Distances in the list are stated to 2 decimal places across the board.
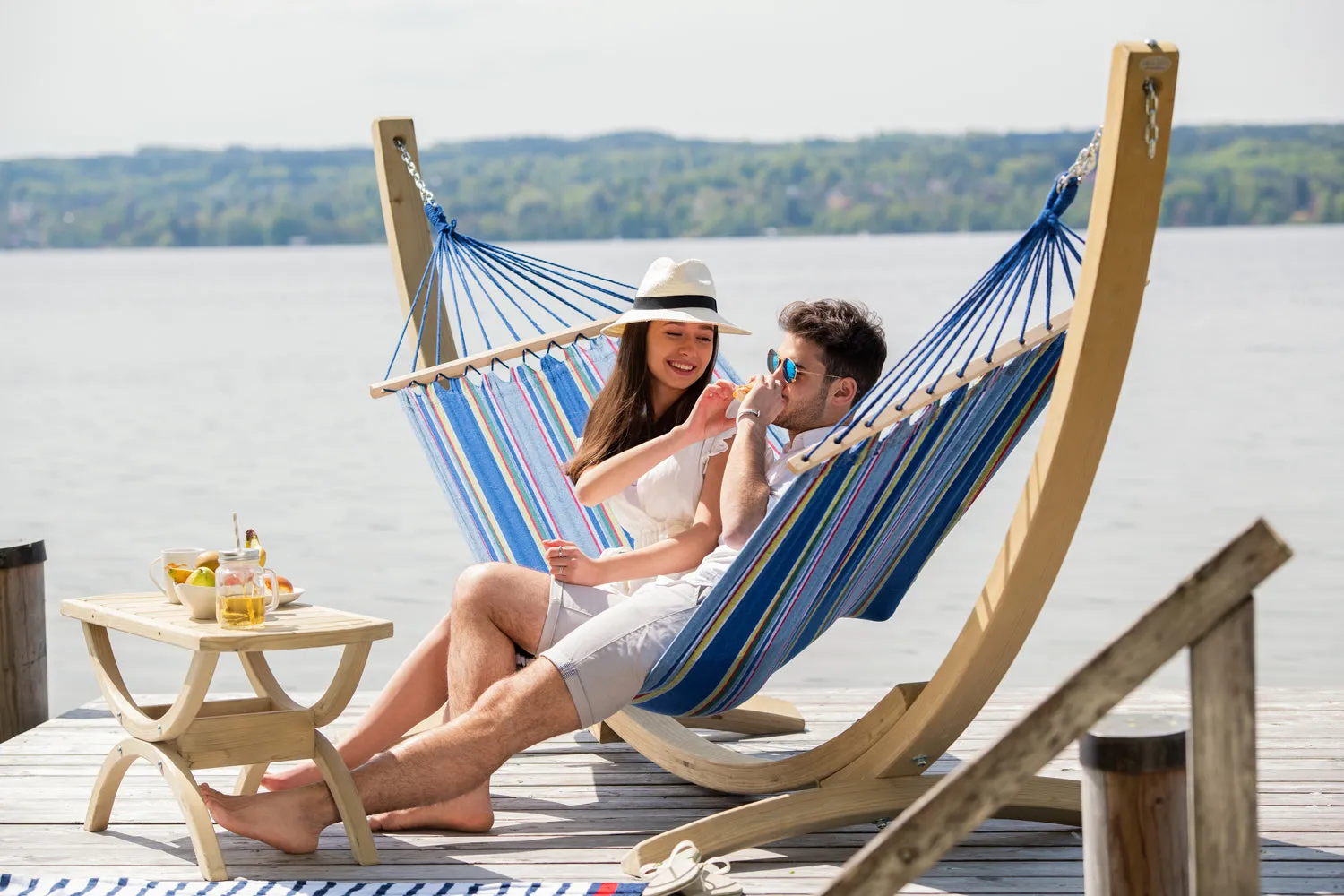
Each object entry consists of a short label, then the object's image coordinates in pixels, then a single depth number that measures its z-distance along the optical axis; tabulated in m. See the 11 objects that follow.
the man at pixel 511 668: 5.74
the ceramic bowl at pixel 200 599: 5.90
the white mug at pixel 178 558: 6.25
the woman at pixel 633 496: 6.11
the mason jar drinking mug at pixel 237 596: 5.74
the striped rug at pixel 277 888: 5.46
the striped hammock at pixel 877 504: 5.33
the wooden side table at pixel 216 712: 5.67
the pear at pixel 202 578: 5.89
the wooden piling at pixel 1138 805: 4.01
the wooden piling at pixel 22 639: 8.07
